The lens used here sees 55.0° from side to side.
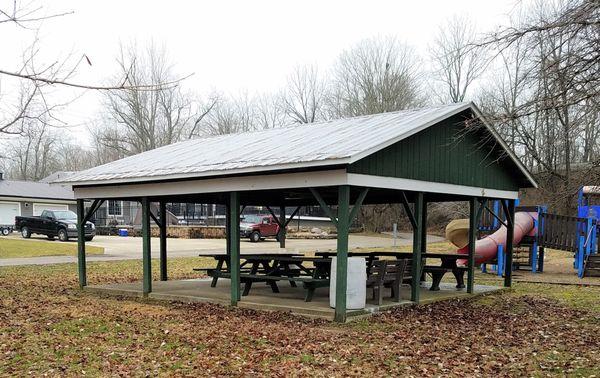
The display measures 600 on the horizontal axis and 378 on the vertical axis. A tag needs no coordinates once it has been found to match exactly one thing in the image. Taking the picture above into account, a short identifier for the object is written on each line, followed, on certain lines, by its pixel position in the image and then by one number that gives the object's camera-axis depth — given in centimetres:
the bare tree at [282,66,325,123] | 5102
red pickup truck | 3453
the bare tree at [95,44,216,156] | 4859
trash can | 917
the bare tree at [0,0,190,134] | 400
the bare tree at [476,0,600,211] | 732
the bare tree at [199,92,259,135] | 5769
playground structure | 1698
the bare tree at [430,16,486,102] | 4353
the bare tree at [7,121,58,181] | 6394
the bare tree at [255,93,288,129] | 5494
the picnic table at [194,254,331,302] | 1012
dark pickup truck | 3139
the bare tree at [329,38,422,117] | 4369
